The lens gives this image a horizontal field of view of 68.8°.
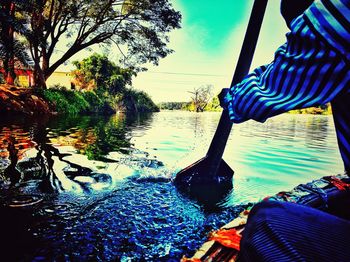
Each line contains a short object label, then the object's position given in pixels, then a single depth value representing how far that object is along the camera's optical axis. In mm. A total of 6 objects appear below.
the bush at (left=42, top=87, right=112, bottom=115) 17734
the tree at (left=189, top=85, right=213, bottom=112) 75875
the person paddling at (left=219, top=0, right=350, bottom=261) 578
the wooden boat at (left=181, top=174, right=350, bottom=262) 1052
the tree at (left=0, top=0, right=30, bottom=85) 9656
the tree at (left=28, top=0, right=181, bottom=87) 16125
